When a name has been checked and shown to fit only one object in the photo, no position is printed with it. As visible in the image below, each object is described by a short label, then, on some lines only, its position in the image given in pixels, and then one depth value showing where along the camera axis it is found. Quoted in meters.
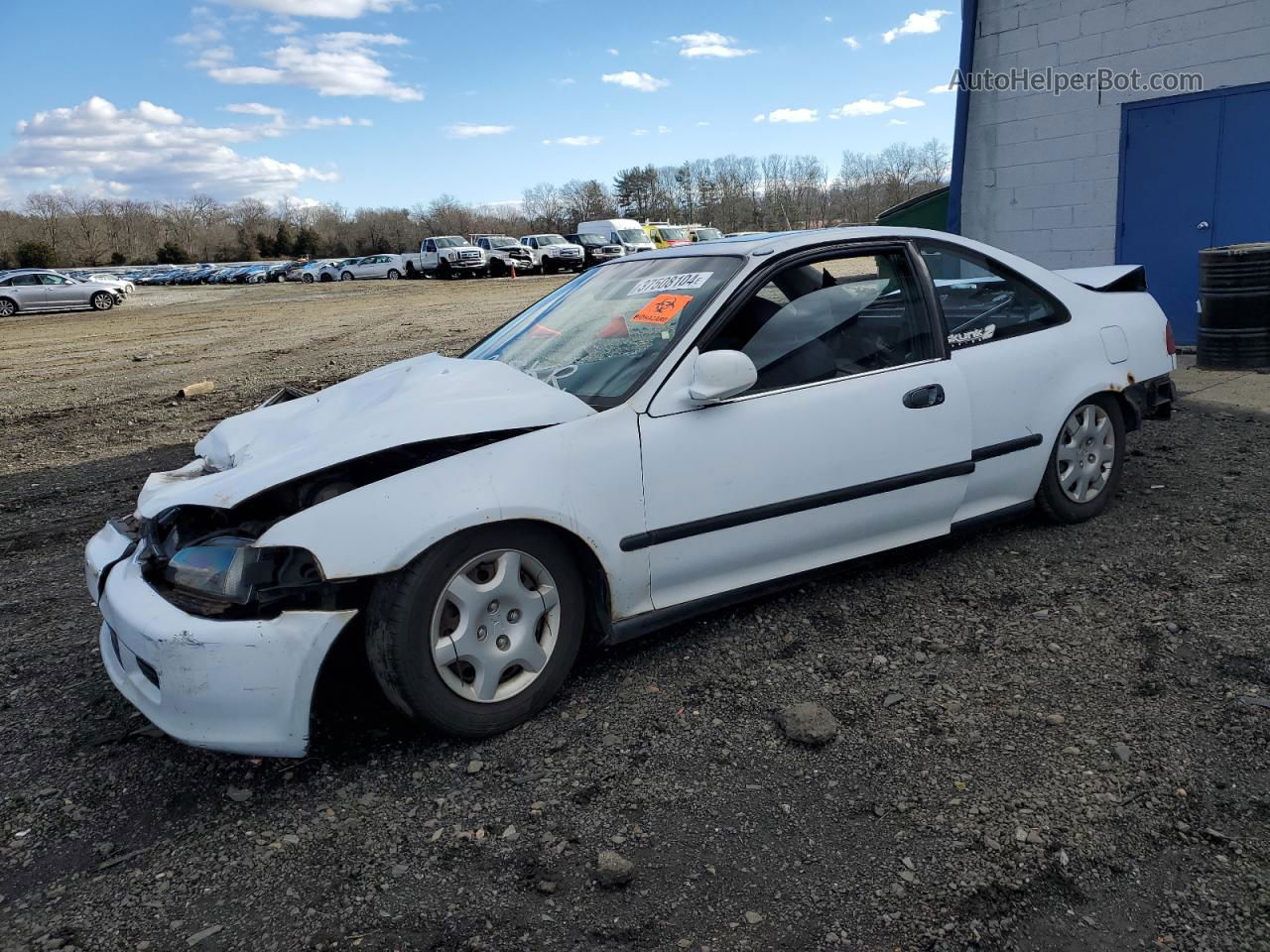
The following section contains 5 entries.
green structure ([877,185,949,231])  12.38
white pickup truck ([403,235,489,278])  40.47
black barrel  7.73
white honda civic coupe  2.68
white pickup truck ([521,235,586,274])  39.84
